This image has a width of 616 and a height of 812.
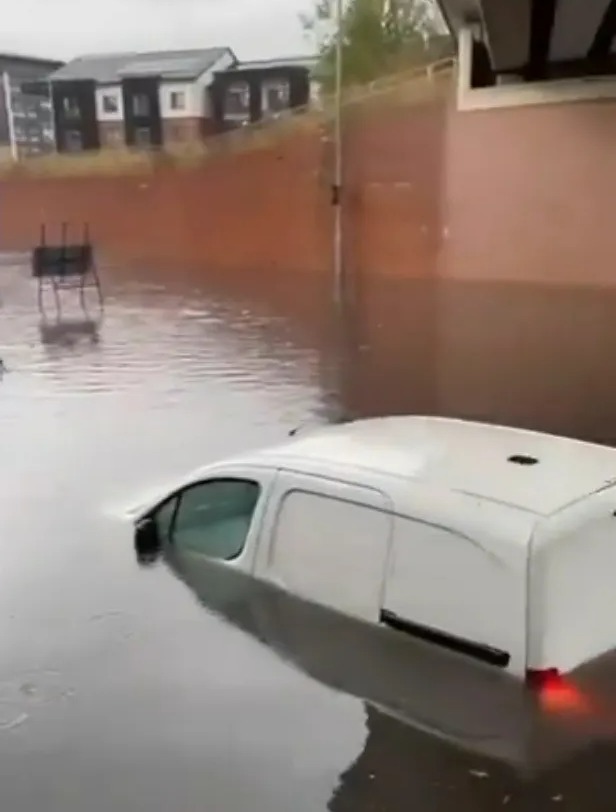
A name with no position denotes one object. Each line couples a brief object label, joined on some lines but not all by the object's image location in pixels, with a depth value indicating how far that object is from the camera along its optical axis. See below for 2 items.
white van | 2.96
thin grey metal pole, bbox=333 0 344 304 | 15.68
